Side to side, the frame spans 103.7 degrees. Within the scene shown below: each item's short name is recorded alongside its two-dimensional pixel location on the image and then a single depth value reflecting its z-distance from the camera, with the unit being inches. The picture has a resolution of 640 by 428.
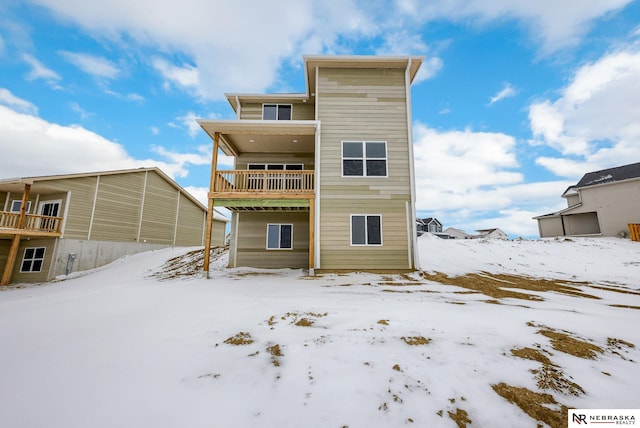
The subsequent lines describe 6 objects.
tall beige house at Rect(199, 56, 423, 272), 412.8
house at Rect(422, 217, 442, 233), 1756.9
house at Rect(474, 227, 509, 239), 1787.9
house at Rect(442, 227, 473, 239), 1882.6
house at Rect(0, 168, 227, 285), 605.3
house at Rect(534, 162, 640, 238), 767.1
